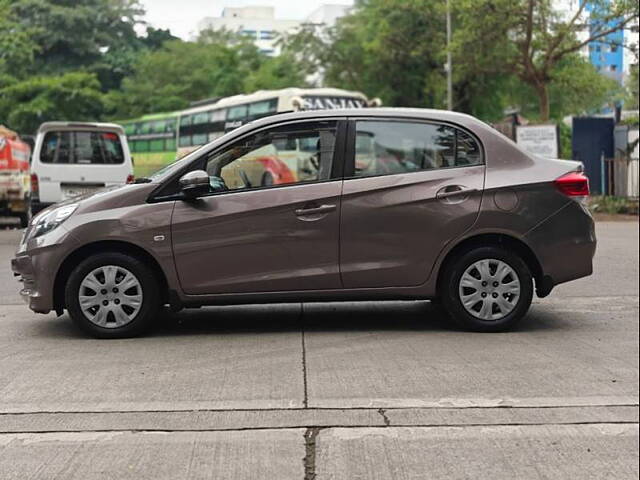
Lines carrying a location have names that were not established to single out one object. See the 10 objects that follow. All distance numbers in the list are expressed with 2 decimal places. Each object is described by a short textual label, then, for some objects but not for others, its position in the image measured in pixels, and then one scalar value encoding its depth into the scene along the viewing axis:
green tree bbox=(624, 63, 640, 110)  41.06
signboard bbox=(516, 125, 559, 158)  23.88
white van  14.75
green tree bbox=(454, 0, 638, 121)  25.94
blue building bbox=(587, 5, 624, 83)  27.01
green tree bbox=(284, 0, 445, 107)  35.81
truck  18.20
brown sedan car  6.67
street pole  29.77
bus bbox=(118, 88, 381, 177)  23.58
